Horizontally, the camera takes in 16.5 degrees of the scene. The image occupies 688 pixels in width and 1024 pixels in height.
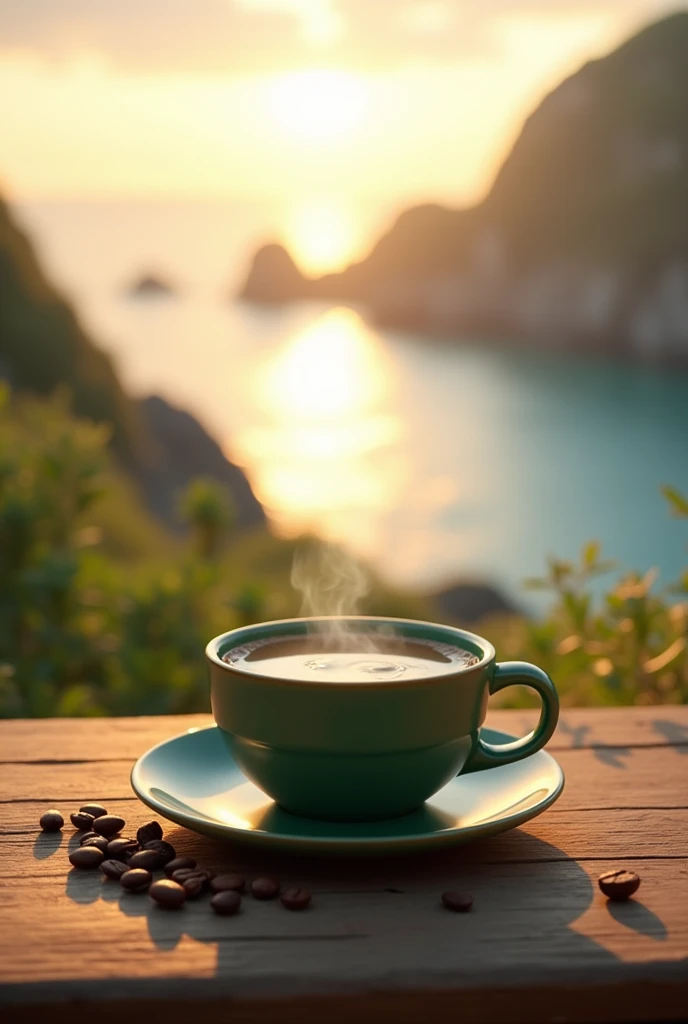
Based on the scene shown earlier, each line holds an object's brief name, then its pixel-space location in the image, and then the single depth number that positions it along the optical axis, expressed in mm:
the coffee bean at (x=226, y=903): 738
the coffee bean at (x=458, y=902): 742
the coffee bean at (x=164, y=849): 776
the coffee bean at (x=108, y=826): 801
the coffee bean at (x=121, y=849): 780
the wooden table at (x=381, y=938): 702
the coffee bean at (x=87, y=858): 774
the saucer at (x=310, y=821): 759
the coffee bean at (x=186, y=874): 757
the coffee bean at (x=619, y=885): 754
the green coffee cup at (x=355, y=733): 764
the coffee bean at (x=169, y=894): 742
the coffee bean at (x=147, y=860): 768
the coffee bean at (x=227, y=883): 751
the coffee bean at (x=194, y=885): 750
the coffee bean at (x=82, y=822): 809
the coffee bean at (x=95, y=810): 821
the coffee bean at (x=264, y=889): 750
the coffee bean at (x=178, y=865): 764
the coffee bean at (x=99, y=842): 785
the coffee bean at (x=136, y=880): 756
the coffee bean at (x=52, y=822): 810
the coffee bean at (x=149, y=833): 795
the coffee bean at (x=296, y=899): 743
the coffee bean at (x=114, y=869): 767
